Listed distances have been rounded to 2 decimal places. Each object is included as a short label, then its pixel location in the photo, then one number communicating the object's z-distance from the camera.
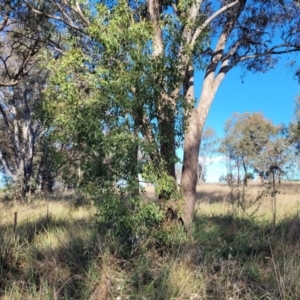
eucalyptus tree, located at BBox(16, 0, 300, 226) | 5.64
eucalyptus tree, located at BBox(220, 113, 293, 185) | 33.22
